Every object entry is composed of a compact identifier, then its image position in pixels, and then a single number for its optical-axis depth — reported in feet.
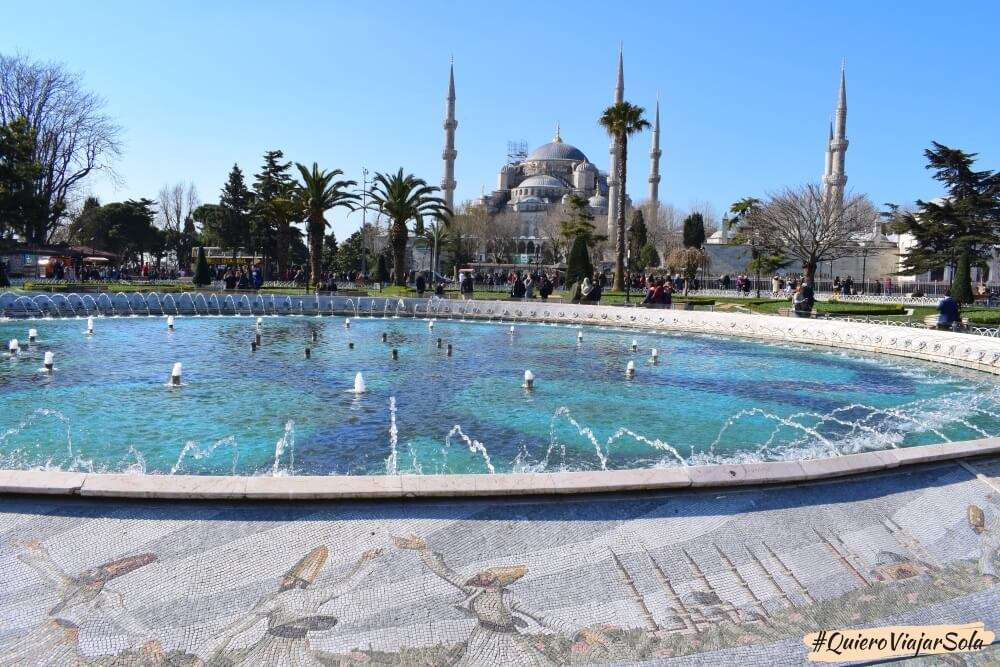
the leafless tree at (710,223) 244.22
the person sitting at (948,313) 52.08
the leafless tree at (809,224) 105.60
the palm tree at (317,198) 108.37
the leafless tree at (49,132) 112.47
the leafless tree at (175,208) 201.87
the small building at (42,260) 108.27
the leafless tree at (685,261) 155.26
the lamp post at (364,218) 125.54
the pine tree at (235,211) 163.43
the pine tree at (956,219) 105.50
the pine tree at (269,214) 139.10
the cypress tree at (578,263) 103.86
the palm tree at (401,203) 106.52
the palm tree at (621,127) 108.47
